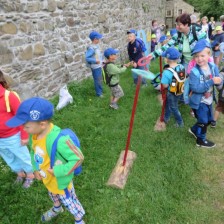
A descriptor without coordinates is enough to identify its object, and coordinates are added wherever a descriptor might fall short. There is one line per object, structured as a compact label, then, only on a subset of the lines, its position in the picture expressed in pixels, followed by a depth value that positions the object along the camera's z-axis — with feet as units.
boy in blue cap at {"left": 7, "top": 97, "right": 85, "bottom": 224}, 7.46
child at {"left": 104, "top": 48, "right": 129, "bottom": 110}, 18.38
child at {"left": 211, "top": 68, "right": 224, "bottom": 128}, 14.91
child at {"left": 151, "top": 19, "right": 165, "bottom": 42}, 43.60
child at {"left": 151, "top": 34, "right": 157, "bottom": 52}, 40.61
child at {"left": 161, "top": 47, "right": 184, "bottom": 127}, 15.34
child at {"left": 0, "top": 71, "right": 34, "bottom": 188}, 10.28
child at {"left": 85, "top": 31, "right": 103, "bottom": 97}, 21.25
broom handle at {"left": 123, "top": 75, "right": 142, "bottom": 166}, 10.52
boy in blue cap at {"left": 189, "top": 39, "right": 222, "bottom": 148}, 12.95
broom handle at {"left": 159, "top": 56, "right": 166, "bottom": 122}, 16.55
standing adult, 16.29
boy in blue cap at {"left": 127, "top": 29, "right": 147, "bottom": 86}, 23.66
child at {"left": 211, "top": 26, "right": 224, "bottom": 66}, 30.42
